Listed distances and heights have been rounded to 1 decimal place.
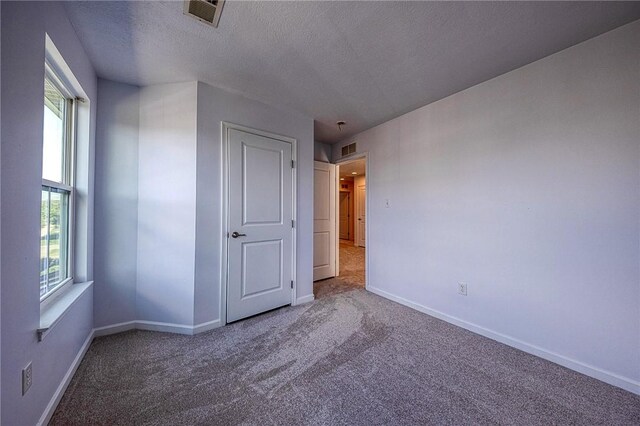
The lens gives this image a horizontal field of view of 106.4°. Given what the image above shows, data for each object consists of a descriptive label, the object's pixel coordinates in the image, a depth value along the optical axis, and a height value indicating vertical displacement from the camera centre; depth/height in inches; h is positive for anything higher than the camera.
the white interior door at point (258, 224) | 100.0 -4.4
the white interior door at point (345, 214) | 366.6 +0.8
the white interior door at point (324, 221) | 161.3 -4.4
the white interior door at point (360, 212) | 320.2 +3.5
